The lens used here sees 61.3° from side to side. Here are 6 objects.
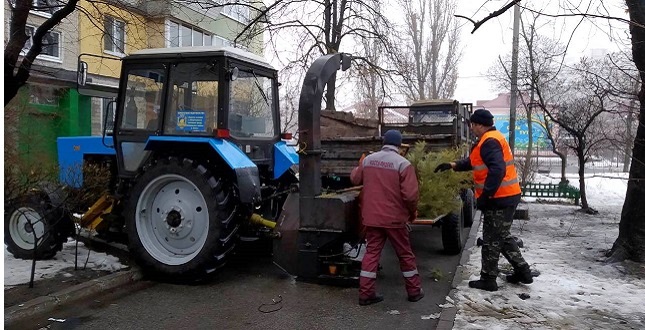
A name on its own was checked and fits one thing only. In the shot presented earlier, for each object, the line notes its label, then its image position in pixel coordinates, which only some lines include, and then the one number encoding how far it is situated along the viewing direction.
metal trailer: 7.69
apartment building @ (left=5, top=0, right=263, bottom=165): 6.06
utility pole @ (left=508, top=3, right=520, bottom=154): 13.24
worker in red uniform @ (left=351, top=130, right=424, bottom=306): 5.34
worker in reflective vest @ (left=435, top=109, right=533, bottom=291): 5.72
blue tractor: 5.78
